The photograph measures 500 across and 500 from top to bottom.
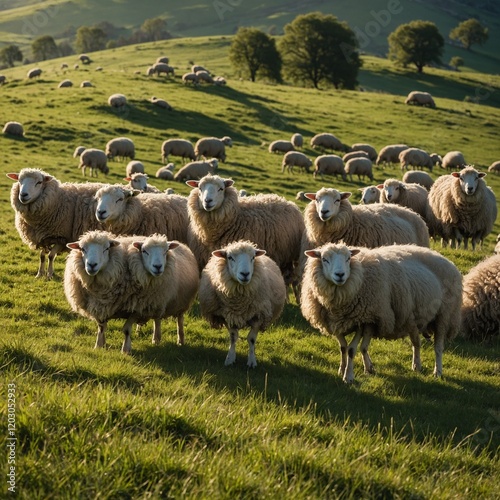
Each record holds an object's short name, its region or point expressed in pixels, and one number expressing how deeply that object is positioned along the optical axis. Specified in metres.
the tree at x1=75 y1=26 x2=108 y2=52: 93.44
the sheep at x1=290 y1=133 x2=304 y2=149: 34.38
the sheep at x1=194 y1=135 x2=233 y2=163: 29.08
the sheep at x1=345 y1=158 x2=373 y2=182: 28.91
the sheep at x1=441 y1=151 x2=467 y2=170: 33.56
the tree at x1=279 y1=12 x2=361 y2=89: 59.08
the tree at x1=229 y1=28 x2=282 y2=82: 58.44
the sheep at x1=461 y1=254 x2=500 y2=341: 9.54
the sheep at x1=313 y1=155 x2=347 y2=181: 28.66
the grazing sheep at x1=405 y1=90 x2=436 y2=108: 49.85
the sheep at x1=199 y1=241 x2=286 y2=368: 7.60
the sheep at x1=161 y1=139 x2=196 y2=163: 28.48
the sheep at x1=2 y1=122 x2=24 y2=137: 29.03
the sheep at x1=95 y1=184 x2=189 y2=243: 10.05
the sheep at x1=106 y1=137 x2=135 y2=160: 27.22
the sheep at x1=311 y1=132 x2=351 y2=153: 34.72
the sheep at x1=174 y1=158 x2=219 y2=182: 24.28
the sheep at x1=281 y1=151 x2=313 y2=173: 28.23
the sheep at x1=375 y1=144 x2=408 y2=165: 33.69
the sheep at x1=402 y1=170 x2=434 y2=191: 24.81
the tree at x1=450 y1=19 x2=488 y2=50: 96.00
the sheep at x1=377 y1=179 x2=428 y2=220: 15.05
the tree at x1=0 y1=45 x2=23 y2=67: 84.81
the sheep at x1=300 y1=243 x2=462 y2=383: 7.32
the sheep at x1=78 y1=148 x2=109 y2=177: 23.75
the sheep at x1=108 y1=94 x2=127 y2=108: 35.69
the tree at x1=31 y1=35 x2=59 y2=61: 90.34
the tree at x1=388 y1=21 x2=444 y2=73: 68.31
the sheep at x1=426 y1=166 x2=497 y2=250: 15.34
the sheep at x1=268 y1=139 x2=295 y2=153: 32.22
